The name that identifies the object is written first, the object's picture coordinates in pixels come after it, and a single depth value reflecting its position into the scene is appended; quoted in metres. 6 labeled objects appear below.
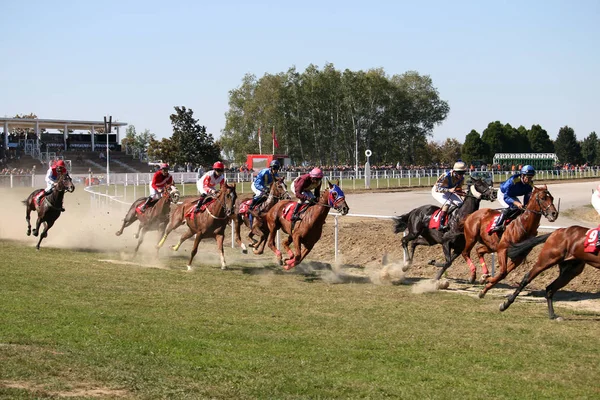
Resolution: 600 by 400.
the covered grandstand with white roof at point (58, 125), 80.69
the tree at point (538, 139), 120.94
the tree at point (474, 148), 107.44
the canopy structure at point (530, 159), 87.93
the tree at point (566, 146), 120.00
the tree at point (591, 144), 130.12
